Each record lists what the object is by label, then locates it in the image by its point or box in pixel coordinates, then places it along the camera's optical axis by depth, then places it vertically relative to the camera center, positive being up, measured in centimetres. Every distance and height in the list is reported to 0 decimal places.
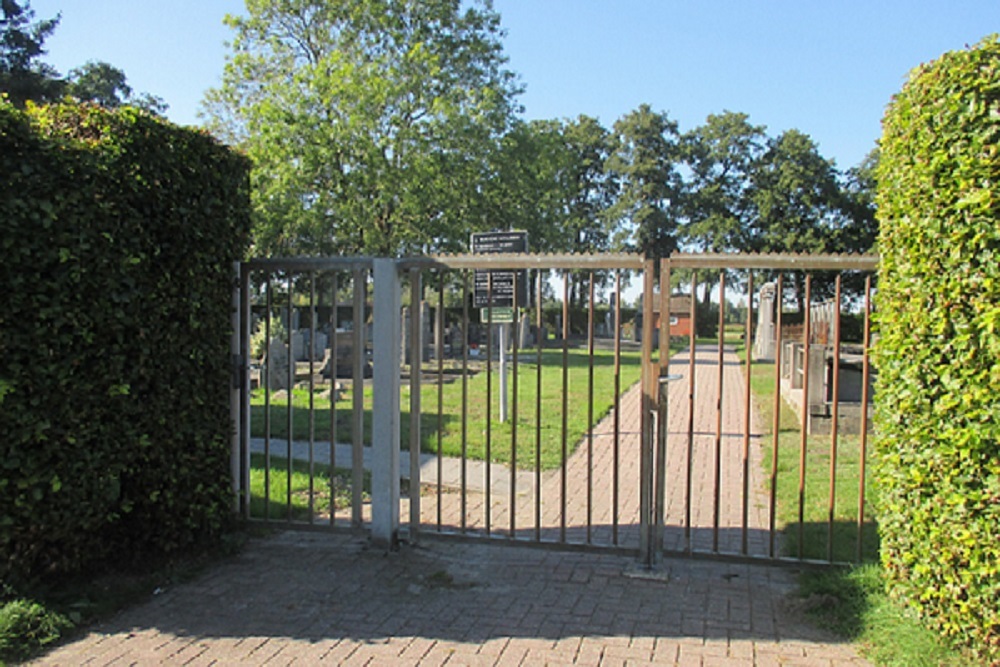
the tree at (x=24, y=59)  2386 +927
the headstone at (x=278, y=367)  1488 -90
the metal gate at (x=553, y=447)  454 -139
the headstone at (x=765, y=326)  2802 +6
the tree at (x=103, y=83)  3506 +1172
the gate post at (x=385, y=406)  494 -55
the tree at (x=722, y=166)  5706 +1281
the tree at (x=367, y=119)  2119 +605
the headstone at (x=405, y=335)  2027 -33
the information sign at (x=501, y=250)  791 +98
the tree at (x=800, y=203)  4278 +770
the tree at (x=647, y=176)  5669 +1184
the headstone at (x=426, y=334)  2282 -32
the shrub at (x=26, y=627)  345 -149
